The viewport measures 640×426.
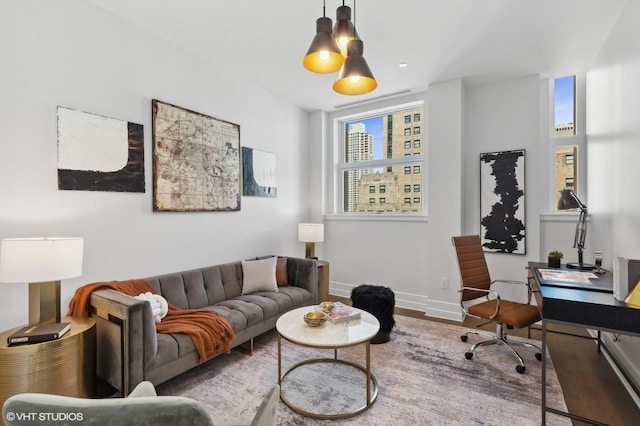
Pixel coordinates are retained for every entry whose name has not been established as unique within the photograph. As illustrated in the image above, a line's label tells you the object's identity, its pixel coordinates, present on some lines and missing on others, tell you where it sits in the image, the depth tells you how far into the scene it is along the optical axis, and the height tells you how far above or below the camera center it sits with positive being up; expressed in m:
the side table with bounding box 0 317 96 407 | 1.58 -0.85
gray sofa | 1.91 -0.88
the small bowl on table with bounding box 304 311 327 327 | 2.18 -0.78
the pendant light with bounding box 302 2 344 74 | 1.75 +0.94
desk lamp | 2.77 +0.02
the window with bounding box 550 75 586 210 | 3.57 +0.87
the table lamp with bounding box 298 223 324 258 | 4.12 -0.31
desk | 1.58 -0.56
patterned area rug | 1.95 -1.30
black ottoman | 3.02 -0.97
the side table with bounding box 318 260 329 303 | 3.89 -0.90
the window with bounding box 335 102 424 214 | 4.33 +0.73
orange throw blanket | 2.17 -0.85
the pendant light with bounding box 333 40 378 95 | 1.83 +0.87
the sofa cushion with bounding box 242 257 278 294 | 3.31 -0.72
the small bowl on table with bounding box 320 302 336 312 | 2.46 -0.78
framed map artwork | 2.79 +0.50
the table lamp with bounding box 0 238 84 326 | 1.70 -0.32
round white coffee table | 1.92 -0.83
